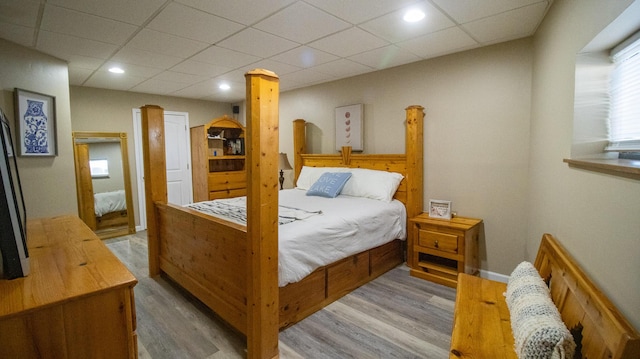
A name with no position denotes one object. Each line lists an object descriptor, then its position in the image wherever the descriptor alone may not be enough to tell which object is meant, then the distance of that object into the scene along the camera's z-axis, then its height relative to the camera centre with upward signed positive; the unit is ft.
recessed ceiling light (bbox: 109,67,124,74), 11.53 +3.69
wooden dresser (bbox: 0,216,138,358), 2.85 -1.49
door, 17.40 +0.24
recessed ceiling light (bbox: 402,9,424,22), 7.09 +3.47
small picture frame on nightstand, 10.21 -1.82
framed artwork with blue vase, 9.34 +1.37
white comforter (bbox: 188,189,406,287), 7.00 -2.00
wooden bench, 2.95 -2.17
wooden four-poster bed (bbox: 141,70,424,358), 5.70 -2.07
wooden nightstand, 9.20 -2.89
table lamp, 15.26 -0.16
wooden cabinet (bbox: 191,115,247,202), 16.39 +0.12
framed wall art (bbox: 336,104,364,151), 12.98 +1.39
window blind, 4.33 +0.84
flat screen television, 3.03 -0.71
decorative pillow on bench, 3.48 -2.17
